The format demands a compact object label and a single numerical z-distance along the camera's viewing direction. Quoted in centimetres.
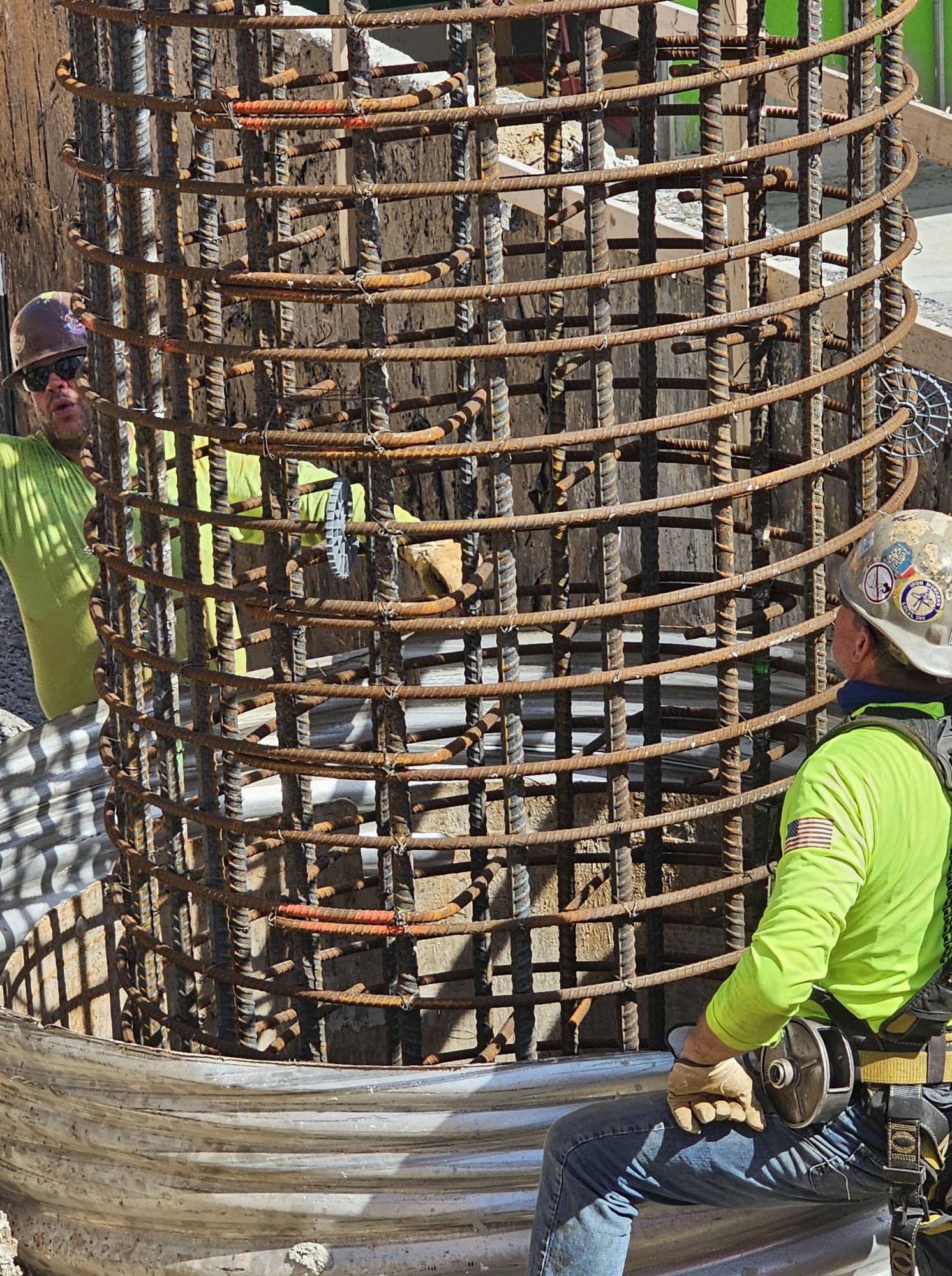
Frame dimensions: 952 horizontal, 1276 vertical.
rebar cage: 326
